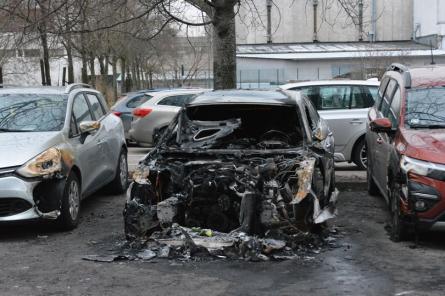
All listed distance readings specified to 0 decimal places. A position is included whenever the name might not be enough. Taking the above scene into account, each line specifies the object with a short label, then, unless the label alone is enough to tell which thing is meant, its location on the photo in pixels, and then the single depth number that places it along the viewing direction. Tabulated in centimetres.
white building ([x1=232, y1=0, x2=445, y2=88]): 4838
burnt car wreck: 614
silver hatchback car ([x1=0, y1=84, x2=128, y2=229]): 685
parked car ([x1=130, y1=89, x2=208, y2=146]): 1527
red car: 597
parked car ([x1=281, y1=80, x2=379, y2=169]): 1112
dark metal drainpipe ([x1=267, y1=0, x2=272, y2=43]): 5108
